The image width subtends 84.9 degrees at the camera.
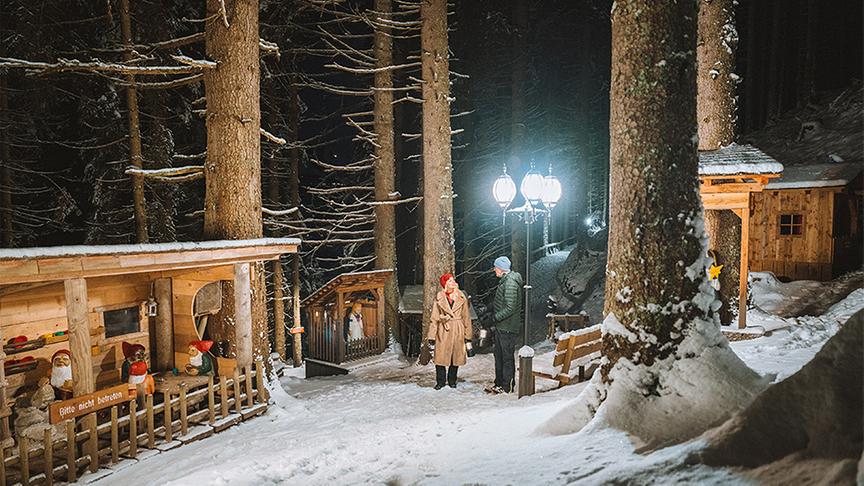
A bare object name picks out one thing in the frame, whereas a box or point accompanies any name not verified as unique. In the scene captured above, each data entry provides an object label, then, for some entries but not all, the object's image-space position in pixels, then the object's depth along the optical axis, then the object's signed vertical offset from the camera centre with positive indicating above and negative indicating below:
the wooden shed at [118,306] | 5.62 -1.61
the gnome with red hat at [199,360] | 8.32 -2.68
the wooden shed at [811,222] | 14.59 -0.67
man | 8.42 -2.07
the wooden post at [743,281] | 8.77 -1.49
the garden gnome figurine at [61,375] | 6.95 -2.43
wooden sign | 5.56 -2.41
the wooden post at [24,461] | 5.11 -2.72
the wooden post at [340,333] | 12.28 -3.27
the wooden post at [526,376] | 7.85 -2.87
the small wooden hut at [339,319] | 12.31 -3.04
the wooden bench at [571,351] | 8.29 -2.66
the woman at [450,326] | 8.80 -2.25
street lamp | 9.31 +0.26
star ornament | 9.32 -1.36
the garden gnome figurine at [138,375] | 7.06 -2.54
